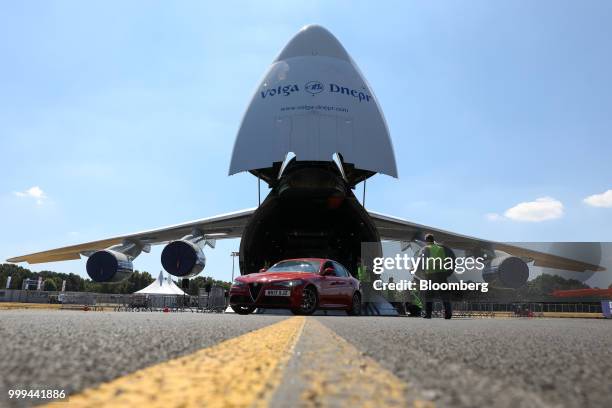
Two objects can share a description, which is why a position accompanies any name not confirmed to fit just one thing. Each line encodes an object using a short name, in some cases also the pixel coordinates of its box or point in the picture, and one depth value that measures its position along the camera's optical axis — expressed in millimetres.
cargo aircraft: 12891
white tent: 32884
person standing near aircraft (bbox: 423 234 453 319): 8898
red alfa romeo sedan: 7977
